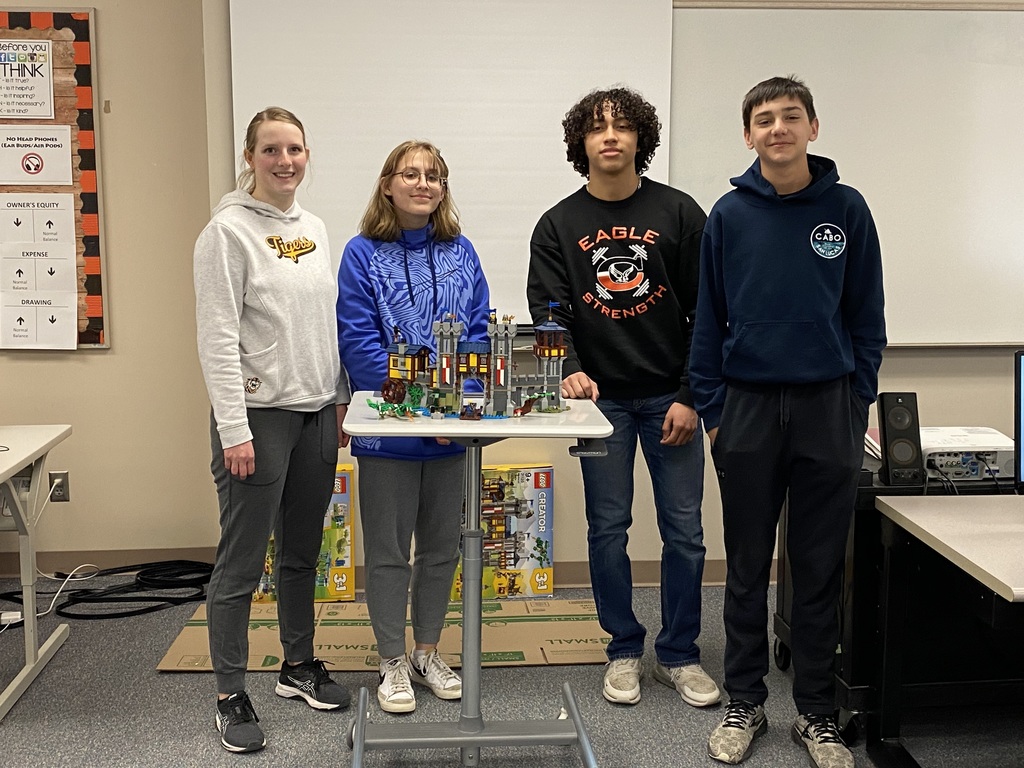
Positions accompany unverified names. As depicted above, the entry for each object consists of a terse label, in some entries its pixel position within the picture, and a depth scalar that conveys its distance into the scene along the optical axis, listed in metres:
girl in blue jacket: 2.41
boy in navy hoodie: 2.17
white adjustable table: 2.00
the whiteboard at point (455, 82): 3.32
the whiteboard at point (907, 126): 3.46
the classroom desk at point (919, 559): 1.91
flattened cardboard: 2.87
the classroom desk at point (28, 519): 2.61
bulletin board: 3.48
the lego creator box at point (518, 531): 3.43
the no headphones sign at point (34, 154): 3.50
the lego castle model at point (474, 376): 2.00
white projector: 2.42
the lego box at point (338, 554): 3.36
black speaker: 2.37
